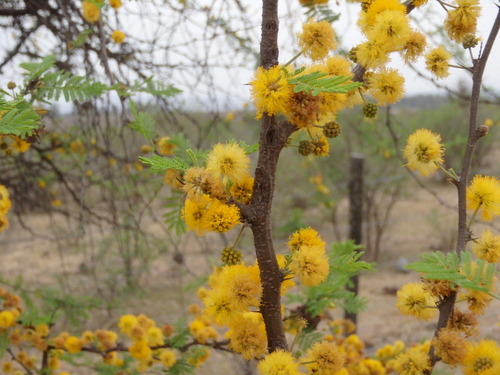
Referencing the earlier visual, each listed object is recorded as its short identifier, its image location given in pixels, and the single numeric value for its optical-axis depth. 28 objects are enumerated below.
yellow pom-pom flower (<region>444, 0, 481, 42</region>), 0.32
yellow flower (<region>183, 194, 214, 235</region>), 0.29
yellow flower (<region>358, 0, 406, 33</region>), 0.30
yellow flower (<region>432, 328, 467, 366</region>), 0.30
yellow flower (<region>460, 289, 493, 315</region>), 0.31
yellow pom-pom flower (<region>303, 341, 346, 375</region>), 0.30
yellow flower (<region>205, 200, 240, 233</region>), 0.28
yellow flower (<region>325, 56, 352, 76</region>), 0.30
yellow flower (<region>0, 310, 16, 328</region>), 0.54
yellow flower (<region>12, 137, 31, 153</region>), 0.40
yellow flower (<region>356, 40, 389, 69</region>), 0.30
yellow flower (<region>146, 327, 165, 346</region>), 0.51
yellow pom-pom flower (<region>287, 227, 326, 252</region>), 0.30
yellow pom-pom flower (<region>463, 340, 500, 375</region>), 0.30
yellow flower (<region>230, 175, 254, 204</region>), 0.29
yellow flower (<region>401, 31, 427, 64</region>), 0.31
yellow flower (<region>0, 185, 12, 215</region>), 0.38
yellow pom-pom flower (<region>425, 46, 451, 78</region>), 0.32
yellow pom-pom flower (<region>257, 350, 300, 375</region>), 0.28
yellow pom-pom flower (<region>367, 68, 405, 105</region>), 0.31
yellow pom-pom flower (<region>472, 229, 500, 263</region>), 0.31
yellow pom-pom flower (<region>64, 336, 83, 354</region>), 0.54
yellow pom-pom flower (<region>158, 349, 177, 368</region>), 0.50
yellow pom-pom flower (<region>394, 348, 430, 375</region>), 0.31
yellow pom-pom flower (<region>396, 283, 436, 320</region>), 0.32
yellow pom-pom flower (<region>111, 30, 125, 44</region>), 0.55
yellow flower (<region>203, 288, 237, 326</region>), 0.29
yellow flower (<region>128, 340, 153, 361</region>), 0.50
